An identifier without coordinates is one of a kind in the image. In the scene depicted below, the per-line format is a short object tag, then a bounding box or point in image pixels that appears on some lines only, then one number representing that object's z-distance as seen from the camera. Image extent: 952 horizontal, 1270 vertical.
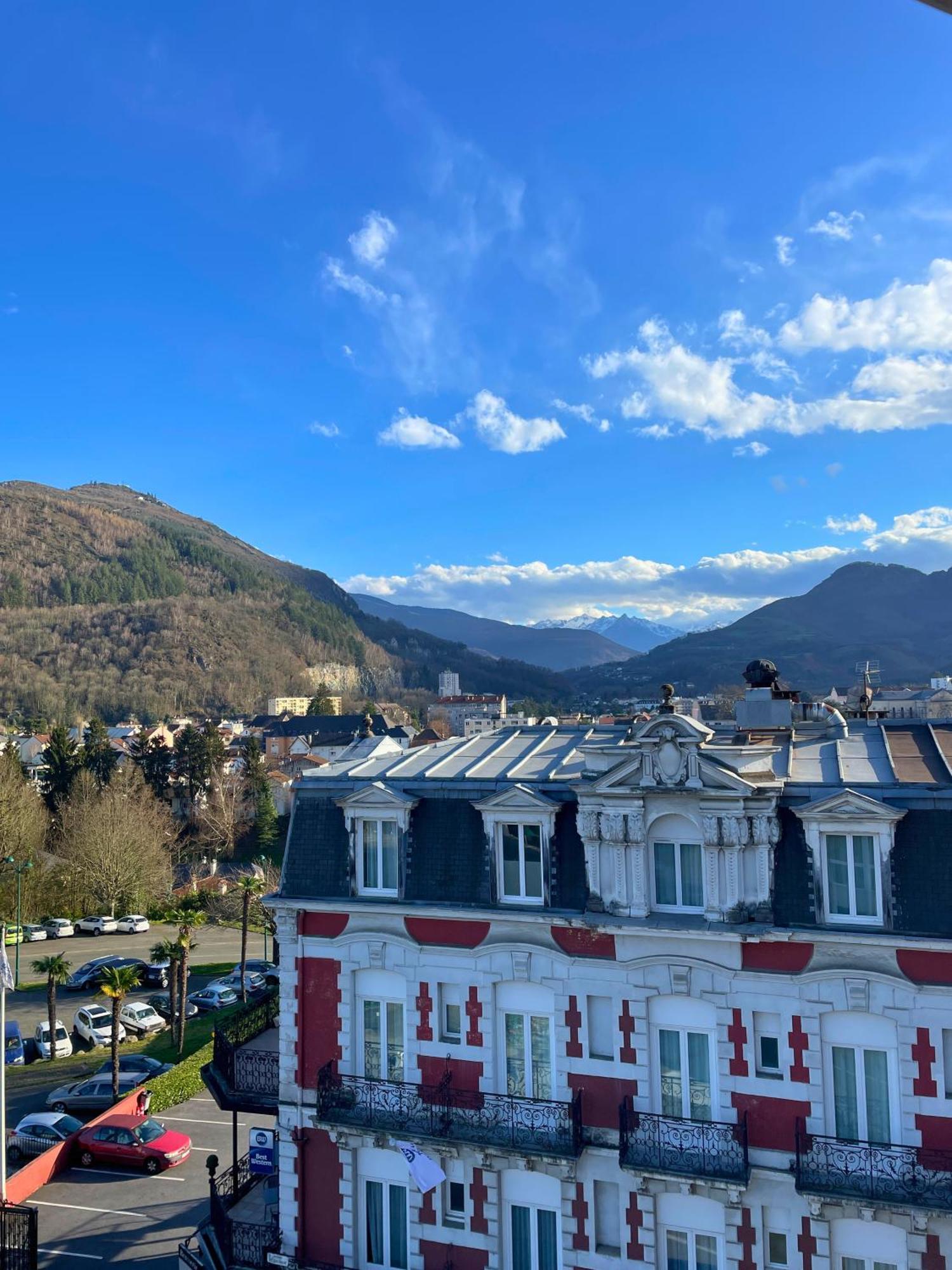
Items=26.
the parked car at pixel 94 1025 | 45.44
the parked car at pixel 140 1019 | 45.94
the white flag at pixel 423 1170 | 17.62
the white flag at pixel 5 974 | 23.92
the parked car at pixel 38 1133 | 30.62
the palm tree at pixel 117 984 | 37.22
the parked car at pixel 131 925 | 66.25
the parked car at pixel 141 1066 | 38.53
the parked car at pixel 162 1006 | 48.81
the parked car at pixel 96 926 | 65.12
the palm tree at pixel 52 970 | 41.38
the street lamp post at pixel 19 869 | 54.75
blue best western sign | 21.77
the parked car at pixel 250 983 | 51.22
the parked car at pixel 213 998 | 49.47
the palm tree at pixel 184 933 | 41.75
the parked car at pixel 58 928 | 63.78
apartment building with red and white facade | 15.88
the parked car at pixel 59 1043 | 43.56
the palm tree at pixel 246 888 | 45.41
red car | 29.67
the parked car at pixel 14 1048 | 42.59
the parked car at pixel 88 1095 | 35.62
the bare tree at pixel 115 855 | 69.56
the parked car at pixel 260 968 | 47.50
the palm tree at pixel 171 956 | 42.31
